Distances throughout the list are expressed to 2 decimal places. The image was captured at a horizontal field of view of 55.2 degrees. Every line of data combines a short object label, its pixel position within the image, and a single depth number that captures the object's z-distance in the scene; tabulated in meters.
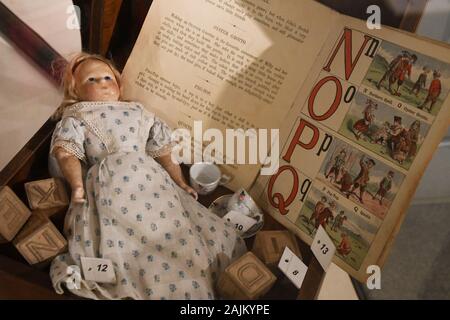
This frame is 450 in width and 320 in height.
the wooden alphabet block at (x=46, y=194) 0.91
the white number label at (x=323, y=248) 0.86
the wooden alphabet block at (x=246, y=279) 0.79
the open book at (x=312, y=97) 0.83
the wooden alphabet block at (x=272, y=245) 0.87
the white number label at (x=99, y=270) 0.79
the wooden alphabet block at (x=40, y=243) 0.83
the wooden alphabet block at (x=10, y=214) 0.85
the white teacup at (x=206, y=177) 1.02
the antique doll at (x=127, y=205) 0.80
